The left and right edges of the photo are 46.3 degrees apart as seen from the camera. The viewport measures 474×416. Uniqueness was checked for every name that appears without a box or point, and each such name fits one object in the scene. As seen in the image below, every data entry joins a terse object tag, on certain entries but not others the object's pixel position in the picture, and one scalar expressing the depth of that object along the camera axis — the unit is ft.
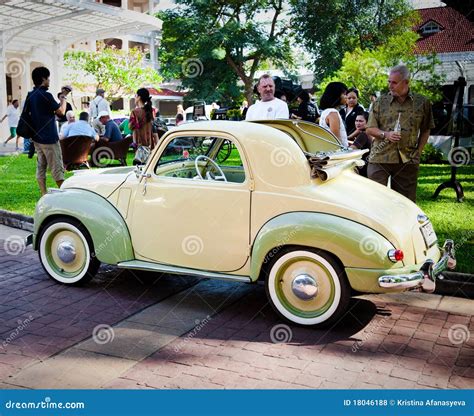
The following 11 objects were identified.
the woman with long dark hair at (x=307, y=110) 32.42
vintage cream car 14.08
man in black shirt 26.76
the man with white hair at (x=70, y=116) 43.70
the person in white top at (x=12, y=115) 68.13
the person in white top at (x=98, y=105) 49.21
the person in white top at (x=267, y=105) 21.24
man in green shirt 19.45
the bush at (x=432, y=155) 50.09
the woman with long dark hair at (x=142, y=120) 32.73
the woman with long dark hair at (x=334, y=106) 22.56
